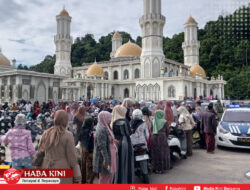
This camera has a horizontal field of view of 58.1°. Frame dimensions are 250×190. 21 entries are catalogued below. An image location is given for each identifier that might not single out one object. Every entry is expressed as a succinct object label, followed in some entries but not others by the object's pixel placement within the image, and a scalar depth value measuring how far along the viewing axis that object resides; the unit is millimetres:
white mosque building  22984
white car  7451
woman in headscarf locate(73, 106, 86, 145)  6293
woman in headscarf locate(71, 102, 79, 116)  9221
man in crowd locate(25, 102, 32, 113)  14878
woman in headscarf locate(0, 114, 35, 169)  3941
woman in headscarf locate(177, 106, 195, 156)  7504
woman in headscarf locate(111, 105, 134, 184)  4457
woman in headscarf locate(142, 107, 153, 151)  6534
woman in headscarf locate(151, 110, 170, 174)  5684
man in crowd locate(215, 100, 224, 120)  13273
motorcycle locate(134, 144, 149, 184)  4980
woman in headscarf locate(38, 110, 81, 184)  3215
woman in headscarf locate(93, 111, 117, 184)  4070
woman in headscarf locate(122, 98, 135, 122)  7341
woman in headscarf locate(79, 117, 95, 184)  4938
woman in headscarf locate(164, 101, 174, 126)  8023
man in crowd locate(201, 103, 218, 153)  7652
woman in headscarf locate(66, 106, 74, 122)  8619
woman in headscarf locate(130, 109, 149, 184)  5016
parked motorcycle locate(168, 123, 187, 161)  6534
